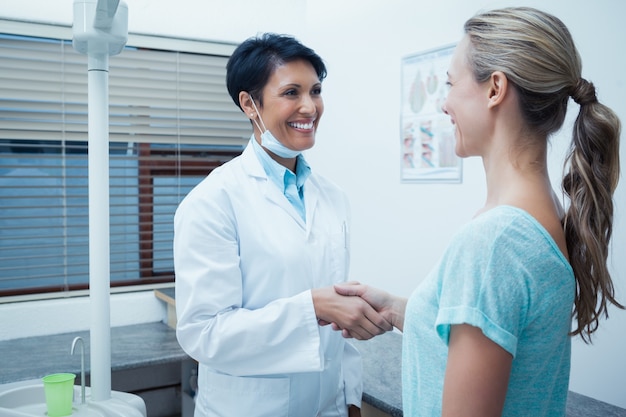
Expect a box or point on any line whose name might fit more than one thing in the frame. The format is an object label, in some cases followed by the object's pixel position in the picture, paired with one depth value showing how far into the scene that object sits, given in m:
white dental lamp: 1.45
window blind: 2.66
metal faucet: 1.55
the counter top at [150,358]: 1.76
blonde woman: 0.78
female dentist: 1.37
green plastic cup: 1.47
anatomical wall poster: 2.29
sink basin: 1.50
